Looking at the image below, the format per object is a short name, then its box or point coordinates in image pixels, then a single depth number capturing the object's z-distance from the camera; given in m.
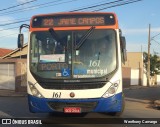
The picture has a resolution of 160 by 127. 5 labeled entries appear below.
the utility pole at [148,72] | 53.70
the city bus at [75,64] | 10.52
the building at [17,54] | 39.09
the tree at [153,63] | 64.50
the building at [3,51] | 54.39
